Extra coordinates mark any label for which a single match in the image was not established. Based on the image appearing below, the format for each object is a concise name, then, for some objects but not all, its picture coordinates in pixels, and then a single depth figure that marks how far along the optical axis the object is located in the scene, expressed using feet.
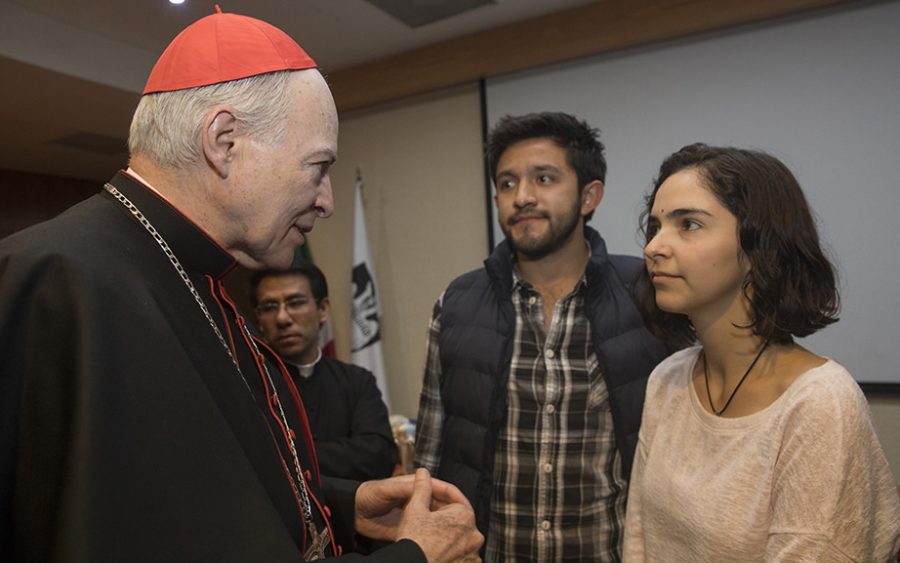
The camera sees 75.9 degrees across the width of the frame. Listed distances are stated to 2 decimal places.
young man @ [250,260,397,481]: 7.98
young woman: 3.39
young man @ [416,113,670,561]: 5.61
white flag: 13.12
